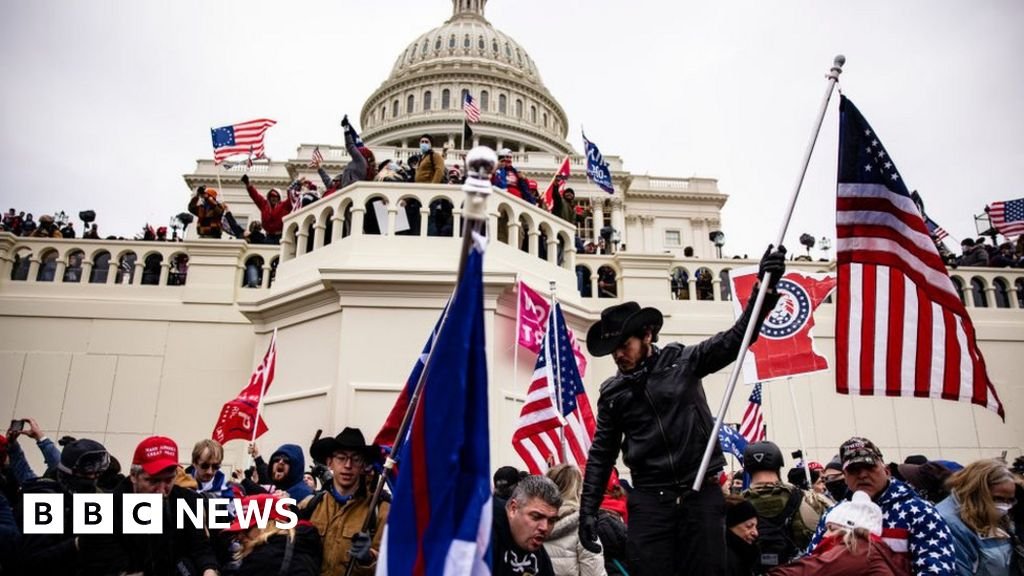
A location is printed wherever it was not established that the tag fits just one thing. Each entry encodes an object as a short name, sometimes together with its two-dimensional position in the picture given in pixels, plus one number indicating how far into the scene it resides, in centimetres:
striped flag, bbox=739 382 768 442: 1048
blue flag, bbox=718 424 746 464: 991
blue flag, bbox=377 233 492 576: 265
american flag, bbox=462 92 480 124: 2128
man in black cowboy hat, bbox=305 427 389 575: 430
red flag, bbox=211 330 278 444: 949
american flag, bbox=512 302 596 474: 789
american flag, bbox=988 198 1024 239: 1781
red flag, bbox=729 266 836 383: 1032
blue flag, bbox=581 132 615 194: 1692
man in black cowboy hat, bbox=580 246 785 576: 386
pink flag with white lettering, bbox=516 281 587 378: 1039
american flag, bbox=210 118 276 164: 1792
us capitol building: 1061
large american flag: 451
